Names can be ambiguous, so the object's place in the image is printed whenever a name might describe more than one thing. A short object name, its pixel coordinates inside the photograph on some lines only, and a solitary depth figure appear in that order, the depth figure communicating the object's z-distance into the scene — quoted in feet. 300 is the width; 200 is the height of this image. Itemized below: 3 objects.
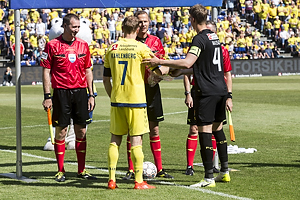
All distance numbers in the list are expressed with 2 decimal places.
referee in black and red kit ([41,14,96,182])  50.08
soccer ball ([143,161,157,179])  50.65
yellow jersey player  44.93
